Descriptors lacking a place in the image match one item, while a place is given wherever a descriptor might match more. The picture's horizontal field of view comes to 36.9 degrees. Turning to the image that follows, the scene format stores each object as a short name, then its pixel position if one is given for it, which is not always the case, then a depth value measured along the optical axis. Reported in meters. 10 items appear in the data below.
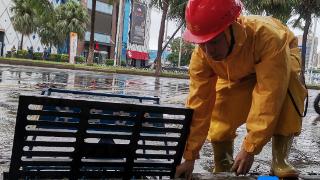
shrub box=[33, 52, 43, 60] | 50.75
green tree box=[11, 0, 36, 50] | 54.38
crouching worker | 2.51
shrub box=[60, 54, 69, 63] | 52.06
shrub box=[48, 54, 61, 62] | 51.53
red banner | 78.44
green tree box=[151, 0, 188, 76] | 35.09
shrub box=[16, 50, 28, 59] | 48.28
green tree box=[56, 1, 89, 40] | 58.34
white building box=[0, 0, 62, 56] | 60.38
